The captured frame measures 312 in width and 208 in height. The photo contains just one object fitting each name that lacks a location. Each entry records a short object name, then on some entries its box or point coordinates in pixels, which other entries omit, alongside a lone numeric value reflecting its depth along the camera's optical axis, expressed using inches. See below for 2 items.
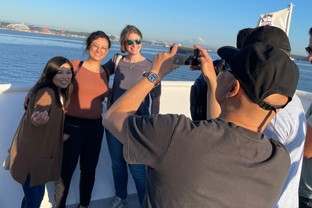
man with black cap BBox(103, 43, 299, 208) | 32.2
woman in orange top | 91.6
